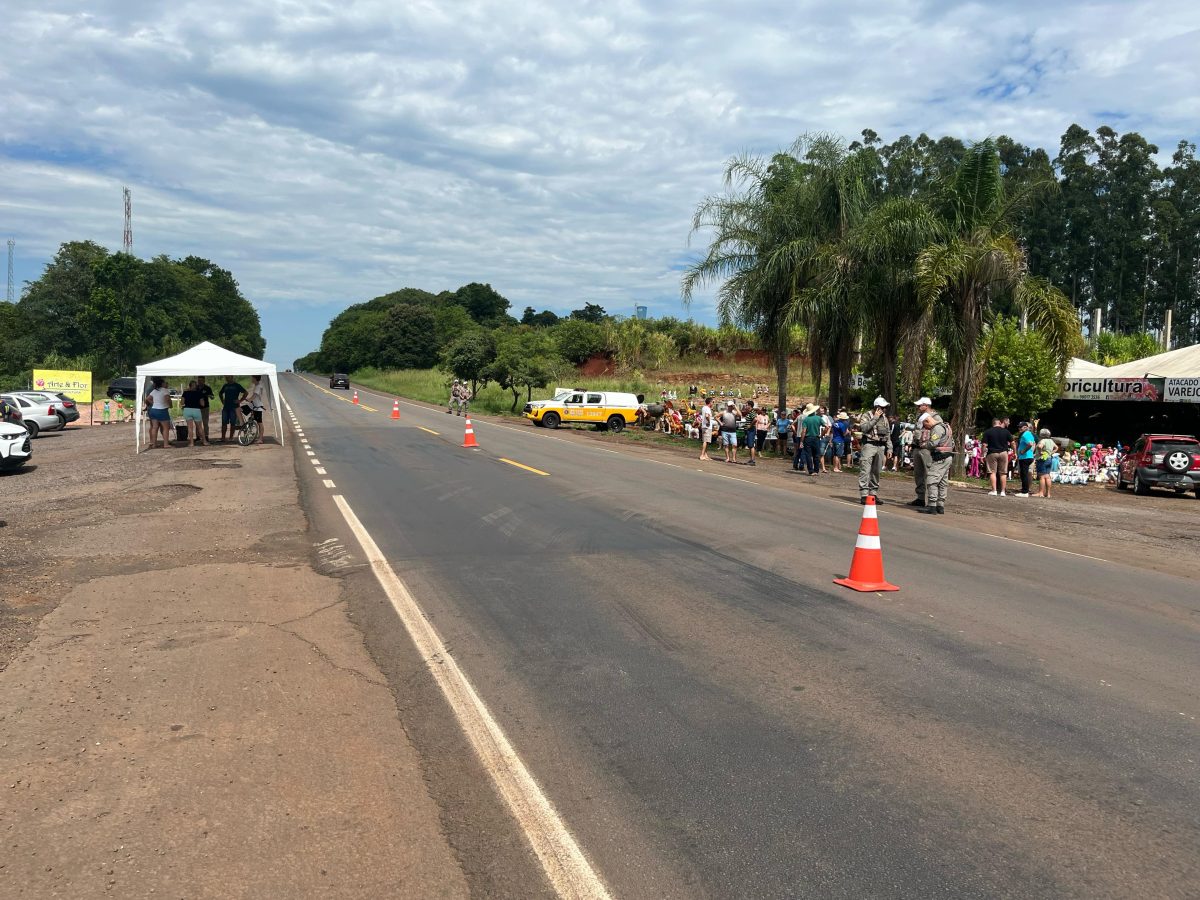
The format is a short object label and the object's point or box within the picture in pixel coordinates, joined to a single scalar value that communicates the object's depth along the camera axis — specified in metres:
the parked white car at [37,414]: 30.72
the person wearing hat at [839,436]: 23.97
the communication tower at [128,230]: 90.79
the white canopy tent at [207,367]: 22.83
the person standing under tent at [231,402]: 25.80
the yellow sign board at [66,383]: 39.06
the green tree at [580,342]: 73.56
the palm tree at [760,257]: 28.94
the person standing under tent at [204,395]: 24.92
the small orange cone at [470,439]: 26.55
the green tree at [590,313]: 108.38
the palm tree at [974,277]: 21.52
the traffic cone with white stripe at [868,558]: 8.58
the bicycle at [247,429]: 25.44
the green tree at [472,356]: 52.25
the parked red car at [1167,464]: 20.06
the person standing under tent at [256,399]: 25.62
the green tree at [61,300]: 80.31
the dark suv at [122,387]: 52.69
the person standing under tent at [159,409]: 23.45
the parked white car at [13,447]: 18.44
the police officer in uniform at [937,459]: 15.40
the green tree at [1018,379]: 26.05
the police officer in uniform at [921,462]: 15.68
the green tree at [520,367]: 49.06
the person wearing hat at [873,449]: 16.20
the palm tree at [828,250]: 26.58
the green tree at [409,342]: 119.75
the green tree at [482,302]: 153.88
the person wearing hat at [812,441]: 22.17
